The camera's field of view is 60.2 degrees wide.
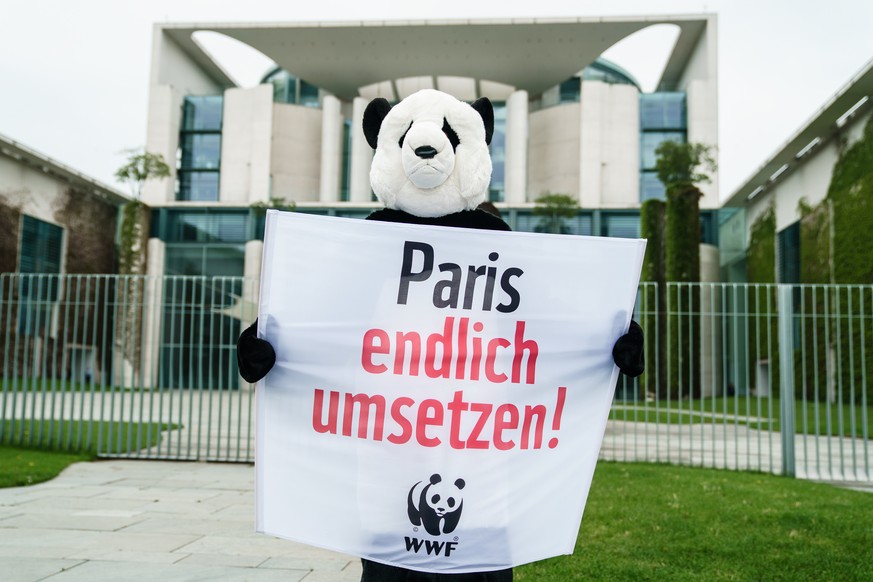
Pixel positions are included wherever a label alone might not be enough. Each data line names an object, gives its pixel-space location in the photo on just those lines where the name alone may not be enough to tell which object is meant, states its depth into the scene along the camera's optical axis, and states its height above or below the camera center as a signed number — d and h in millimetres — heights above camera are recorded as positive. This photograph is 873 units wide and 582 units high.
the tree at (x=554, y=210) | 29719 +5369
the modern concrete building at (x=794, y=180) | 20281 +5824
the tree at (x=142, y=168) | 29625 +6658
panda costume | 2668 +638
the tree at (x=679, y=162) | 29109 +7164
